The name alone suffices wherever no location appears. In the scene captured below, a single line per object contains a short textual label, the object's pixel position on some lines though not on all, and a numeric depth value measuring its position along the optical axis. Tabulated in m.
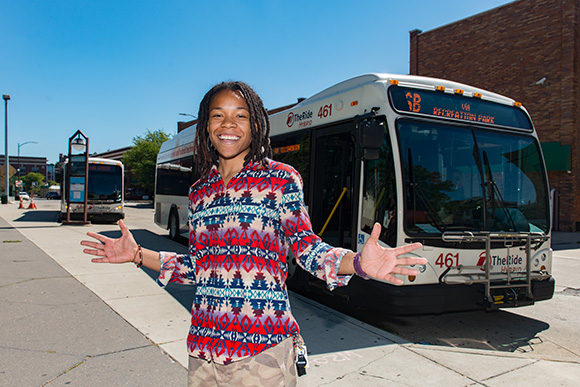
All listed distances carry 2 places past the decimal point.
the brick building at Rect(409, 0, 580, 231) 21.11
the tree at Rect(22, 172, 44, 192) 111.75
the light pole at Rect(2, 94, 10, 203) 39.48
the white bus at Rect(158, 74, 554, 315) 5.26
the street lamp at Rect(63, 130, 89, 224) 18.19
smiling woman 1.67
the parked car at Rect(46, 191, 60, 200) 83.31
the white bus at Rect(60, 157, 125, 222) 19.42
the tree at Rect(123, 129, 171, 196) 51.67
